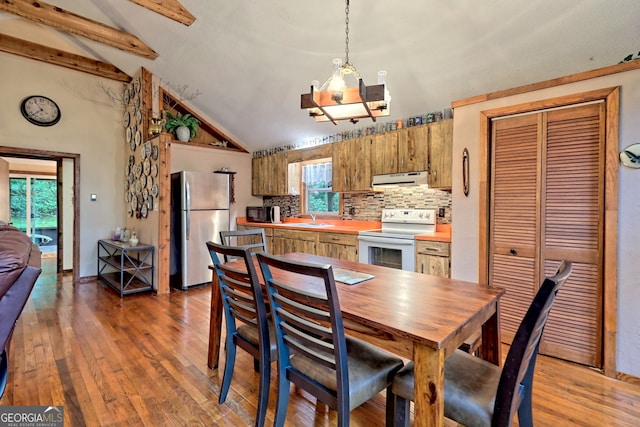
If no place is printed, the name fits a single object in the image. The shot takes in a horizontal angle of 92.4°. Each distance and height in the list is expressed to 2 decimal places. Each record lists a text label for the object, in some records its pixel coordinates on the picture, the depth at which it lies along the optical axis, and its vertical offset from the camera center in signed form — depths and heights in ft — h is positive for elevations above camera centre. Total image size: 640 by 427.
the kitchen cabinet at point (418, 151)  10.63 +2.19
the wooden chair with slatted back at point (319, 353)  3.87 -2.03
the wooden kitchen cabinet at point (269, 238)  16.43 -1.55
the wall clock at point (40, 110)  14.37 +4.66
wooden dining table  3.54 -1.43
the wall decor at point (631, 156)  6.56 +1.17
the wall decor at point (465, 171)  8.95 +1.15
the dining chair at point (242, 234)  8.15 -0.69
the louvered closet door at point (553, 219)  7.23 -0.21
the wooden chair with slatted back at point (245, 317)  4.99 -1.95
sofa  4.12 -1.06
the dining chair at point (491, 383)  3.42 -2.31
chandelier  5.58 +2.11
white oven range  10.96 -1.06
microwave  18.29 -0.30
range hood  11.21 +1.16
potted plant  16.42 +4.53
